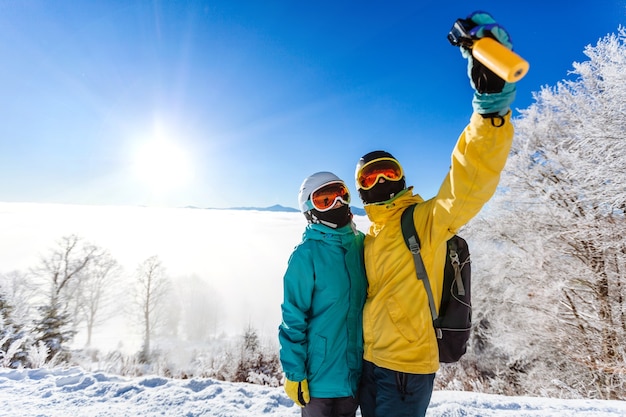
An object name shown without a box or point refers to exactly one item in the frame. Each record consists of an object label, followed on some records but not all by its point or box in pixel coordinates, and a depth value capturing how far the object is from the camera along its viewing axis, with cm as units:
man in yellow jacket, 143
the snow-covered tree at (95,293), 2901
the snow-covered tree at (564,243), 835
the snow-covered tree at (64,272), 2264
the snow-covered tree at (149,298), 3212
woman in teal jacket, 207
